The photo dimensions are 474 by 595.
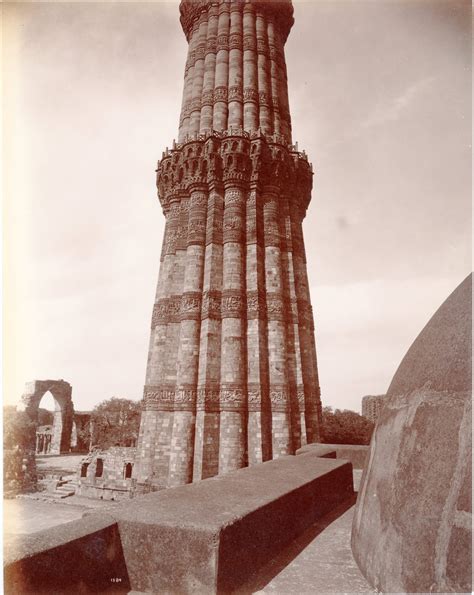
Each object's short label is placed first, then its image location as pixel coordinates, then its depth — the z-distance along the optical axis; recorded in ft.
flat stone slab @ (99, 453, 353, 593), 8.57
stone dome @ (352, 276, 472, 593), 6.78
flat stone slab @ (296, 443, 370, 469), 31.39
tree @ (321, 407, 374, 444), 77.06
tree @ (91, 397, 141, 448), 150.51
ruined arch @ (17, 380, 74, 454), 136.46
